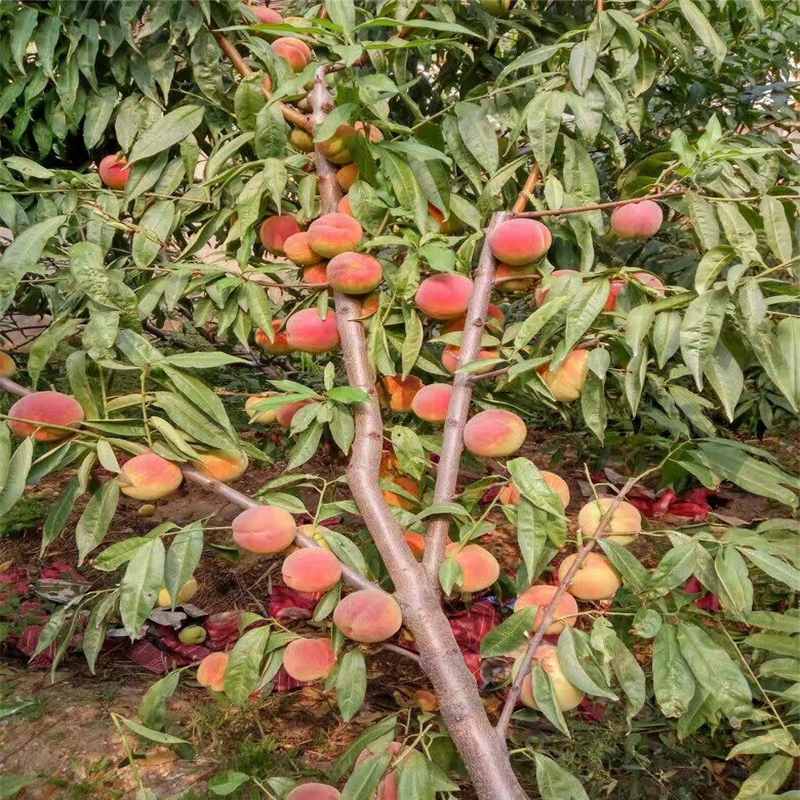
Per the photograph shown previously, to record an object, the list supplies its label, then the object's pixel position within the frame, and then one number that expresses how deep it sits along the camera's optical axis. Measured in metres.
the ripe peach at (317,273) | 1.25
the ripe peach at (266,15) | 1.46
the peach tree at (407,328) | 0.91
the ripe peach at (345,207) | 1.22
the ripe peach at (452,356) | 1.14
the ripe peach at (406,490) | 1.16
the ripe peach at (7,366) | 1.17
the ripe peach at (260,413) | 1.17
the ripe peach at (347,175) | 1.29
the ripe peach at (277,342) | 1.30
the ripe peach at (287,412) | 1.21
